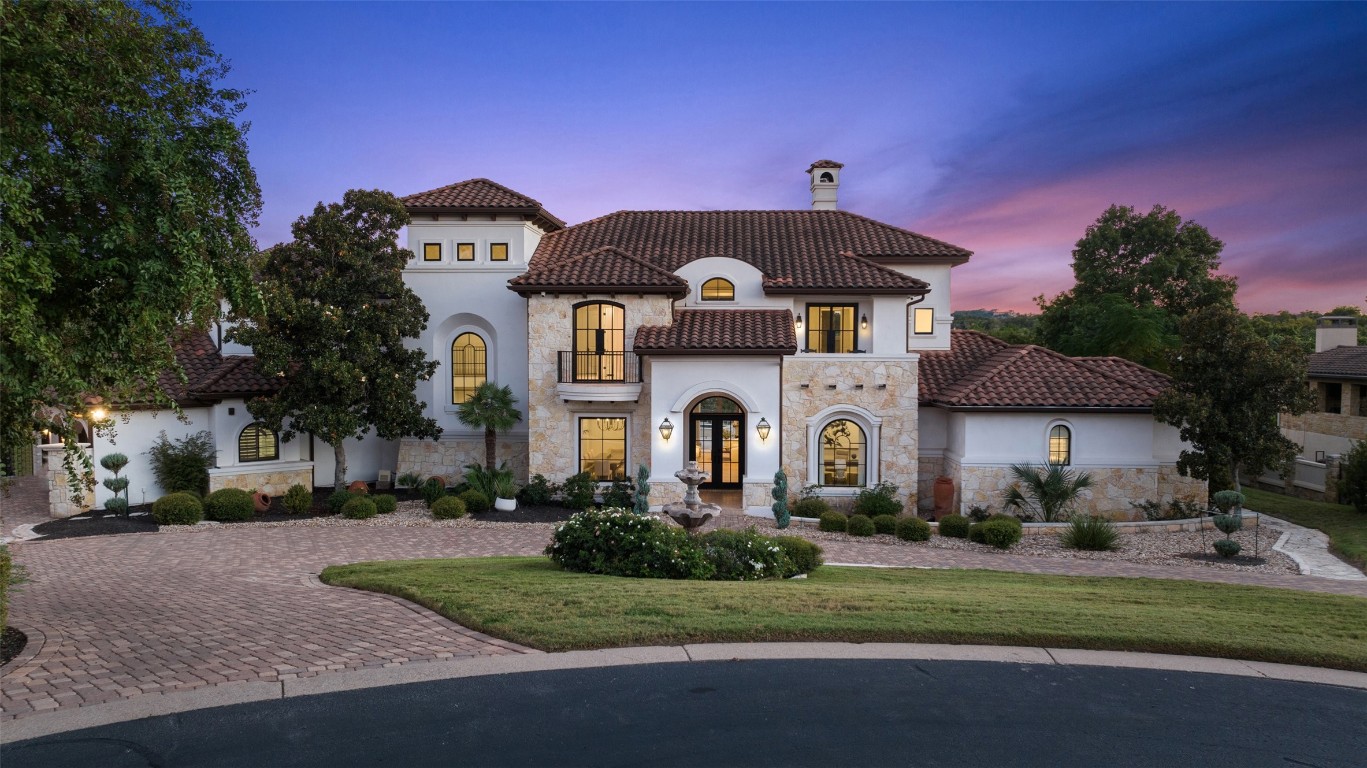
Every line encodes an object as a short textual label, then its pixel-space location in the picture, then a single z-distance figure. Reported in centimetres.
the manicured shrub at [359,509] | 1922
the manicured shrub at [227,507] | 1873
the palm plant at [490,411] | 2092
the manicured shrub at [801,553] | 1296
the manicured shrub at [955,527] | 1873
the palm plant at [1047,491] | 1964
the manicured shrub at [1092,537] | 1748
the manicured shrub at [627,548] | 1190
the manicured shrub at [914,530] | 1817
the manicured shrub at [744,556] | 1216
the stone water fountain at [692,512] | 1376
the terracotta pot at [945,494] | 2078
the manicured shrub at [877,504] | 1989
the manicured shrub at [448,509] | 1922
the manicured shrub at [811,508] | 1970
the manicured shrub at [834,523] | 1870
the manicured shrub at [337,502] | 1986
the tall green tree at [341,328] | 1903
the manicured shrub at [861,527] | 1845
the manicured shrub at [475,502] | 1997
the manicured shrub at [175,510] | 1805
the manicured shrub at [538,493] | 2062
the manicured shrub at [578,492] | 2038
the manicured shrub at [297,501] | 1952
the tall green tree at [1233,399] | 1884
